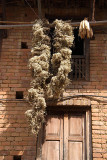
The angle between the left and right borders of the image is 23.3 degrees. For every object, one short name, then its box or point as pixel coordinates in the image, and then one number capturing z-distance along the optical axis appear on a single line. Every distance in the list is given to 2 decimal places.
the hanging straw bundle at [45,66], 5.83
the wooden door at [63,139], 6.09
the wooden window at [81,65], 6.80
